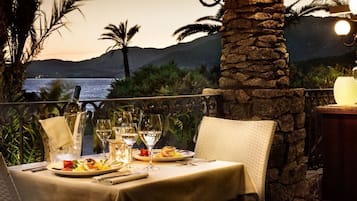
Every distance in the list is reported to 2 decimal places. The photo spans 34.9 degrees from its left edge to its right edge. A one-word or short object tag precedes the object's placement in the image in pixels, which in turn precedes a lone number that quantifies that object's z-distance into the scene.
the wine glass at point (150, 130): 2.79
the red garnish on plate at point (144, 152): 3.00
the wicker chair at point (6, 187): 2.00
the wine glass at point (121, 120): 2.96
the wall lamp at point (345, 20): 4.78
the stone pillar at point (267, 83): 4.99
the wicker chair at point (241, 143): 3.11
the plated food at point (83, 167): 2.50
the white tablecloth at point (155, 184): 2.33
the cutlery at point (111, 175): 2.39
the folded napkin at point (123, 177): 2.35
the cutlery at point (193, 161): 2.86
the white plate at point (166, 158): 2.89
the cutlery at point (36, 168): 2.69
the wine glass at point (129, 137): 2.78
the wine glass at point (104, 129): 2.87
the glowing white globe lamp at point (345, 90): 4.77
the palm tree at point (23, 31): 7.37
